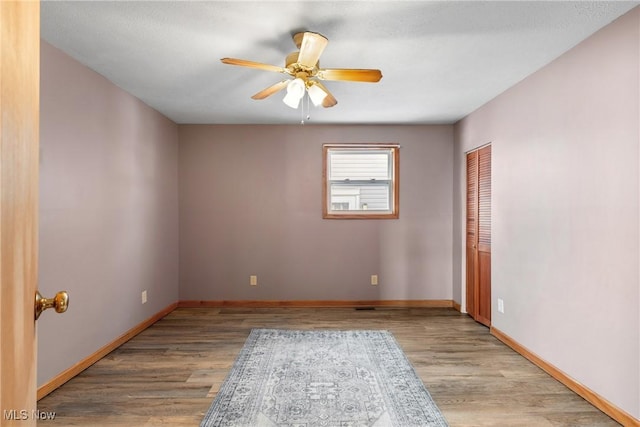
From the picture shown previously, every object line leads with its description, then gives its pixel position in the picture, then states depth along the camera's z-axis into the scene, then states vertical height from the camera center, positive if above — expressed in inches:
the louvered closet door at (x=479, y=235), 165.2 -8.3
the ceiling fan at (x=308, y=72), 92.4 +37.3
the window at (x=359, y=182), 206.8 +17.9
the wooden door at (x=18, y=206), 31.6 +0.9
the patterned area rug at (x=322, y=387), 92.5 -47.0
